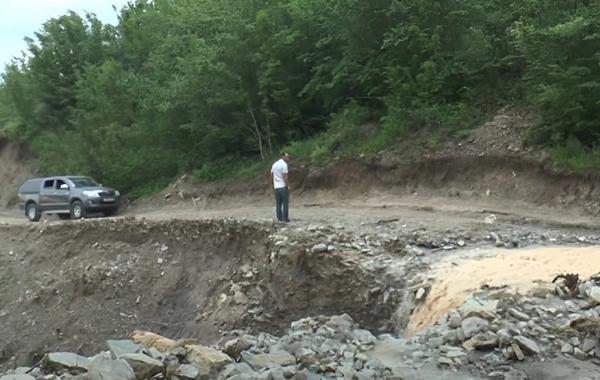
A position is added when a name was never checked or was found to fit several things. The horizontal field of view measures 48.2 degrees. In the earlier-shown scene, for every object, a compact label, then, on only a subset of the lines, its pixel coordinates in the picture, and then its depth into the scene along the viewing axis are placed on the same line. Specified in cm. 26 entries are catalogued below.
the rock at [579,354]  755
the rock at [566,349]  766
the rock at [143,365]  730
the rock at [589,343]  763
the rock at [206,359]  758
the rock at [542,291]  912
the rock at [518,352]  759
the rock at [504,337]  782
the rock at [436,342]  829
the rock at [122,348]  779
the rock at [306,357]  793
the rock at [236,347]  841
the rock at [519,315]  837
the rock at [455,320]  863
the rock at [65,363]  758
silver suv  2491
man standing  1580
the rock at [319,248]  1377
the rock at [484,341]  787
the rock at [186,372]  739
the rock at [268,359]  795
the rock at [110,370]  699
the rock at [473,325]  822
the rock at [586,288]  890
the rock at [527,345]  764
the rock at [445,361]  773
